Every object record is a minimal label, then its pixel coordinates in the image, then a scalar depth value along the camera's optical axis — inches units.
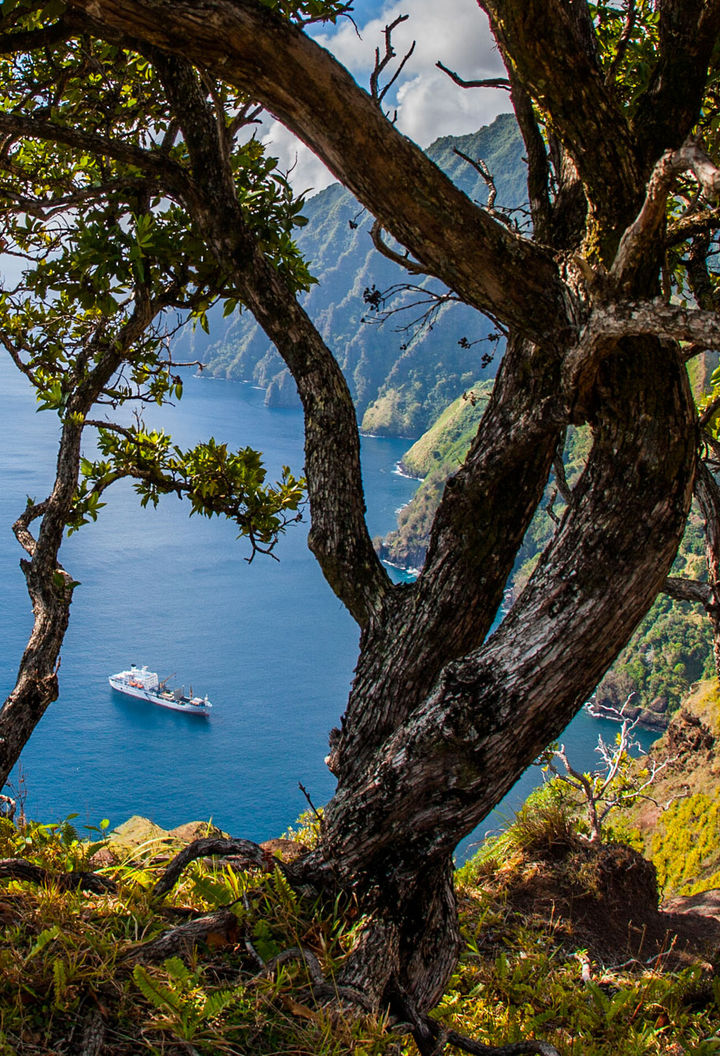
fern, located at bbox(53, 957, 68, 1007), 78.4
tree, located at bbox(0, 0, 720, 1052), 89.4
